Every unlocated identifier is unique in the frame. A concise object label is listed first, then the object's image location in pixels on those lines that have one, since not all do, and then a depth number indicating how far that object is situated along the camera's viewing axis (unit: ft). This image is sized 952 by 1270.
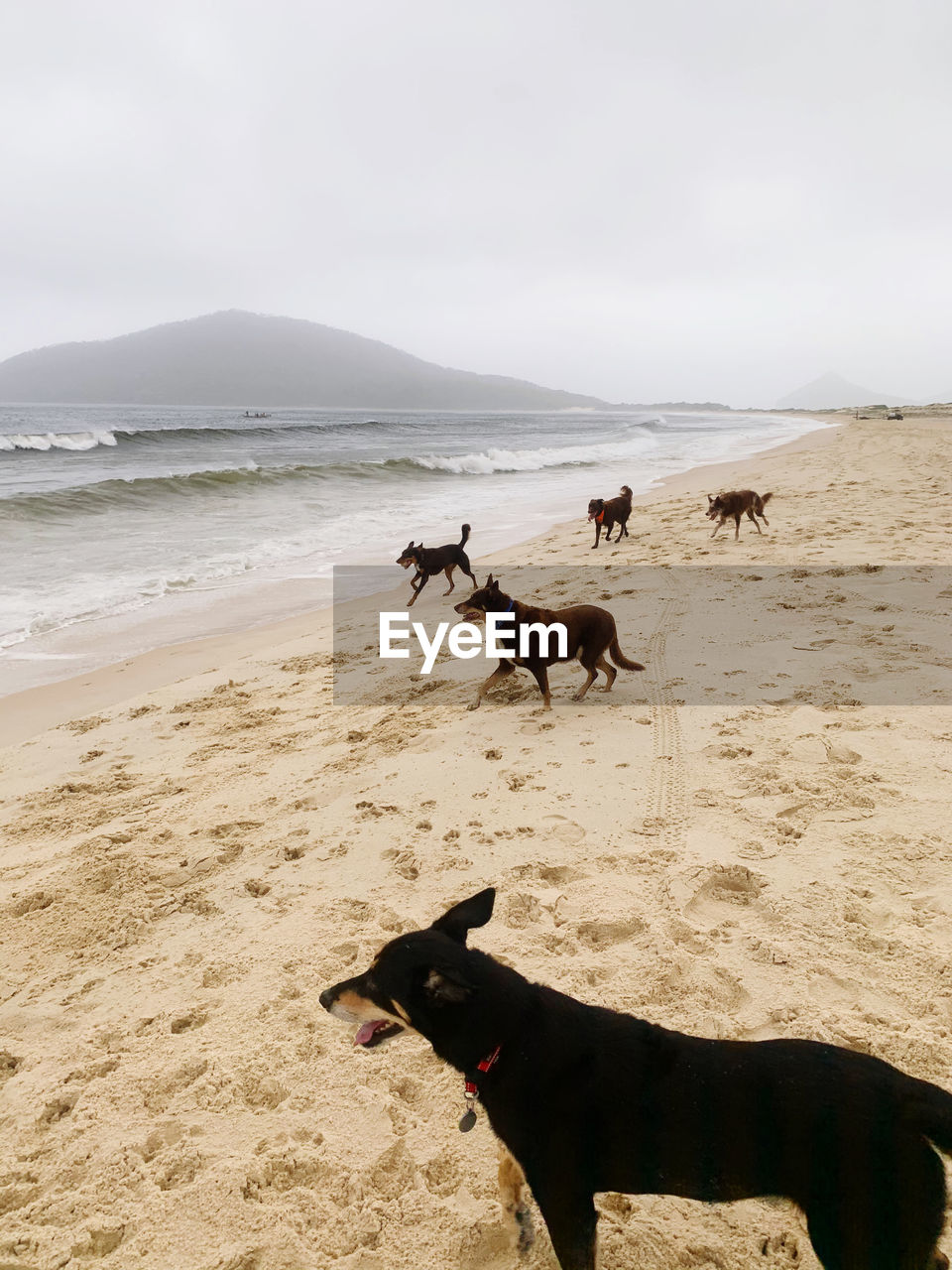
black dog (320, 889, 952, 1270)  4.80
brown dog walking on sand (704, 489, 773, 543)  32.48
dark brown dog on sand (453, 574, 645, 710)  16.51
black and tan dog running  28.19
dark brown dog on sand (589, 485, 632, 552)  34.12
